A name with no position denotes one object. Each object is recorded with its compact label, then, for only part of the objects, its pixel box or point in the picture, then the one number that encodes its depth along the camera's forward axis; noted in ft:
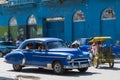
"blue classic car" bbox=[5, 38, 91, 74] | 60.90
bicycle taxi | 73.10
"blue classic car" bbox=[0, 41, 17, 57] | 115.34
